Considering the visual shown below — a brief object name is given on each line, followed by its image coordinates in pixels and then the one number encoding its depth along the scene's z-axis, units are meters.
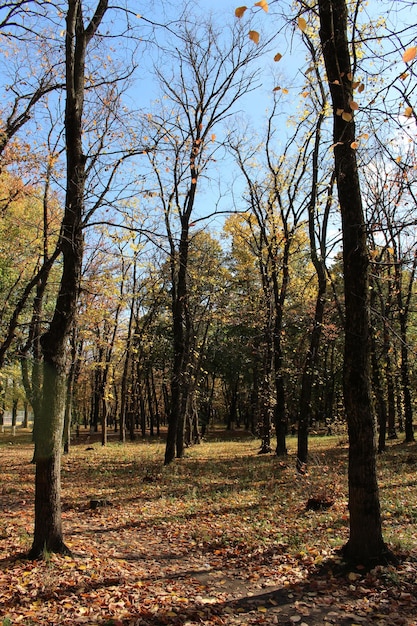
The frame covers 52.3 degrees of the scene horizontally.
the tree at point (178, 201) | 14.66
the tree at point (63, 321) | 5.56
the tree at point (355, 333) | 5.16
